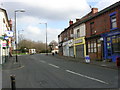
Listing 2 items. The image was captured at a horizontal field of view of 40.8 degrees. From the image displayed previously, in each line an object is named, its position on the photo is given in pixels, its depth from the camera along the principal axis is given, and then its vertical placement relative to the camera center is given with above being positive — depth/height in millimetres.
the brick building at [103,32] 20598 +2409
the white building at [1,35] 20038 +2034
